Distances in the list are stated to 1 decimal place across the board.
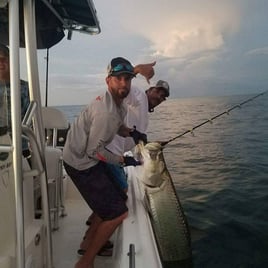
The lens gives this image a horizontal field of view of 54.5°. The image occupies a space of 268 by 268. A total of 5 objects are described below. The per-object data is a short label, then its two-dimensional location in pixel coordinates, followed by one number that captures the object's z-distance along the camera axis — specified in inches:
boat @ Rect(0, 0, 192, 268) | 45.6
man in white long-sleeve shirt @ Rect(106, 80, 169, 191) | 109.1
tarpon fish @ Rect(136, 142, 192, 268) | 100.3
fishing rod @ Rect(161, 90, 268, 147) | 114.0
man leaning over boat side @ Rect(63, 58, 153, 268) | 77.8
